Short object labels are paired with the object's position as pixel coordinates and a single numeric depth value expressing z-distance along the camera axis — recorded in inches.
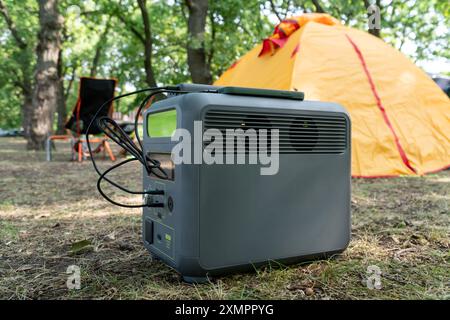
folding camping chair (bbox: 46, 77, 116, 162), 241.8
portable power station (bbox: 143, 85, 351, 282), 45.9
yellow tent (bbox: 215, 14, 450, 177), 156.6
